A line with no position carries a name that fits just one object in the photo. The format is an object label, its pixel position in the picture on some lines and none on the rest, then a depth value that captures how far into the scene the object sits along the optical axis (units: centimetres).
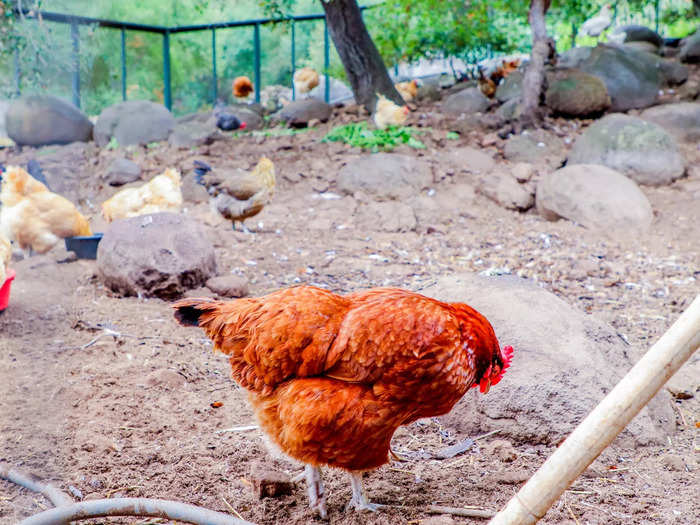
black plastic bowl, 549
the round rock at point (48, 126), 866
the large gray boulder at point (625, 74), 974
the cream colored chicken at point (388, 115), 909
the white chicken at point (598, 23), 1309
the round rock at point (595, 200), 666
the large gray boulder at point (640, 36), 1231
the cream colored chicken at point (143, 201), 610
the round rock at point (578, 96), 934
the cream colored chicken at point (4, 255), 379
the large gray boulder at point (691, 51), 1079
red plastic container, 389
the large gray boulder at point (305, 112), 1045
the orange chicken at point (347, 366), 205
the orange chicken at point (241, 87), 1147
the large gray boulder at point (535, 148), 833
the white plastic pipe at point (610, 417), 131
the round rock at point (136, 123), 1032
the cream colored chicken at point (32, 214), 552
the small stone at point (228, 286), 457
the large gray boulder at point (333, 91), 1281
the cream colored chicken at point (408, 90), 1151
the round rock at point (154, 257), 450
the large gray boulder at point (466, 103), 1020
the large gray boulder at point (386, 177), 768
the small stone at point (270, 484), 233
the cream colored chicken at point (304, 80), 1215
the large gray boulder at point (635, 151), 770
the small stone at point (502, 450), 265
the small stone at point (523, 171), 781
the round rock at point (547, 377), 279
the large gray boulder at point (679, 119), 880
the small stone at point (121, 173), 861
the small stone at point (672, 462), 254
